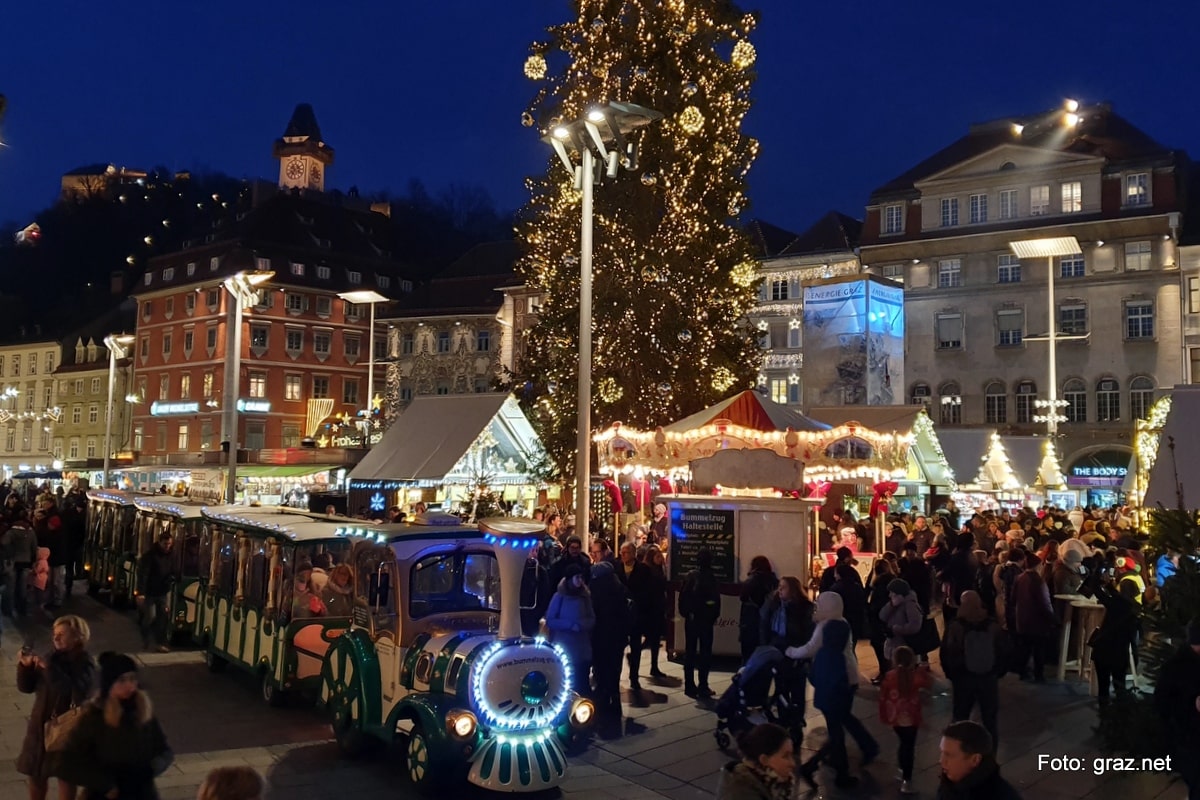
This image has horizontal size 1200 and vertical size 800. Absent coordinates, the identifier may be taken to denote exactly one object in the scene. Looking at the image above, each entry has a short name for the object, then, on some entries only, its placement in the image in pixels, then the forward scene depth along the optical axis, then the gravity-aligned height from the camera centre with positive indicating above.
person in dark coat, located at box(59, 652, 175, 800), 5.42 -1.47
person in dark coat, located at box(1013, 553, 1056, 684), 13.10 -1.63
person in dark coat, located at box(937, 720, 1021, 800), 4.61 -1.29
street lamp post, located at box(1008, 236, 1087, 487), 34.88 +5.12
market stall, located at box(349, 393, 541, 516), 24.75 +0.30
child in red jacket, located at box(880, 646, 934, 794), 8.52 -1.78
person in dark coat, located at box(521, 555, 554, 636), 10.28 -1.46
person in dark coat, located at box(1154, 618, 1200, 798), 6.73 -1.44
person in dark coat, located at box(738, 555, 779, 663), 11.55 -1.35
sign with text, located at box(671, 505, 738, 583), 14.48 -0.95
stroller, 9.22 -1.98
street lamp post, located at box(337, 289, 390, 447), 36.38 +5.89
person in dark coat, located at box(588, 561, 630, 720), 10.97 -1.74
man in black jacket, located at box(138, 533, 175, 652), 16.19 -1.91
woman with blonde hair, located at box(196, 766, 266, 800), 4.09 -1.26
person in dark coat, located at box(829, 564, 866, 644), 12.81 -1.41
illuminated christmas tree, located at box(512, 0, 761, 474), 24.53 +6.20
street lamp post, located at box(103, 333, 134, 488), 36.31 +3.99
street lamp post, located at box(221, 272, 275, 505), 22.44 +3.10
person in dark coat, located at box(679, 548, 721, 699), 11.98 -1.65
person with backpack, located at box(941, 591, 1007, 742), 9.02 -1.55
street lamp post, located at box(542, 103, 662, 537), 15.86 +4.16
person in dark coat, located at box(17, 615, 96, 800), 6.35 -1.38
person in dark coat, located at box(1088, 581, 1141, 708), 11.48 -1.74
